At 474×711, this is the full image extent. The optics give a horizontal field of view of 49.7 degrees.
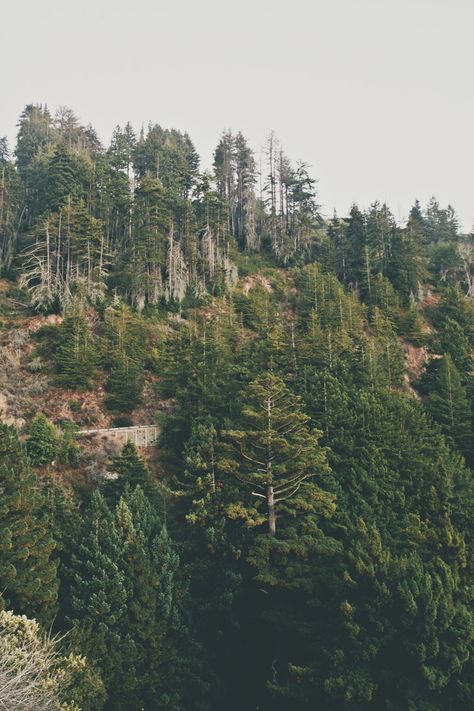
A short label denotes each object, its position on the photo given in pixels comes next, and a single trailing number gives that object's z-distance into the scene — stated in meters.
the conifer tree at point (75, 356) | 41.91
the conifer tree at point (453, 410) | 35.84
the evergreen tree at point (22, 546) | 21.52
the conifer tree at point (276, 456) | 26.08
